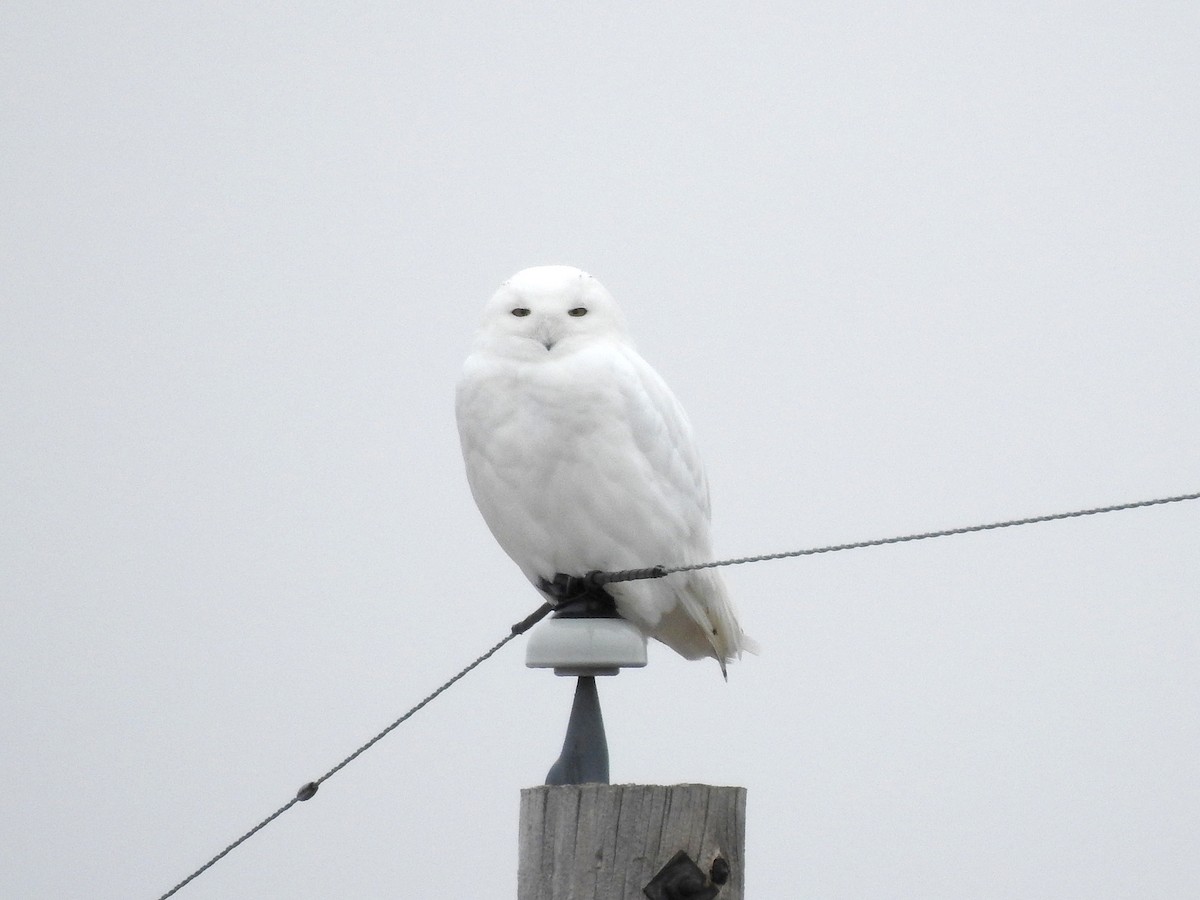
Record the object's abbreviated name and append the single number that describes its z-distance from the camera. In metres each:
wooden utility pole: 7.12
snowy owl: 9.80
